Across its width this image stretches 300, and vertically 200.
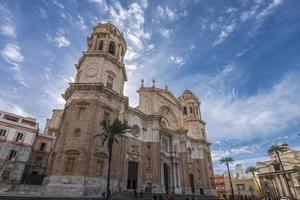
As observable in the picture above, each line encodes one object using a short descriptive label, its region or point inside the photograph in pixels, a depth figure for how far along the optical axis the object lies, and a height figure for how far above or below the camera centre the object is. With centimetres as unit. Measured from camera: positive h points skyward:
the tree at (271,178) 5303 +467
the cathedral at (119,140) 2059 +757
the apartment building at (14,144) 2798 +714
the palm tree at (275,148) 4035 +923
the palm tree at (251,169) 5454 +698
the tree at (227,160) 4589 +782
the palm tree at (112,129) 2045 +641
